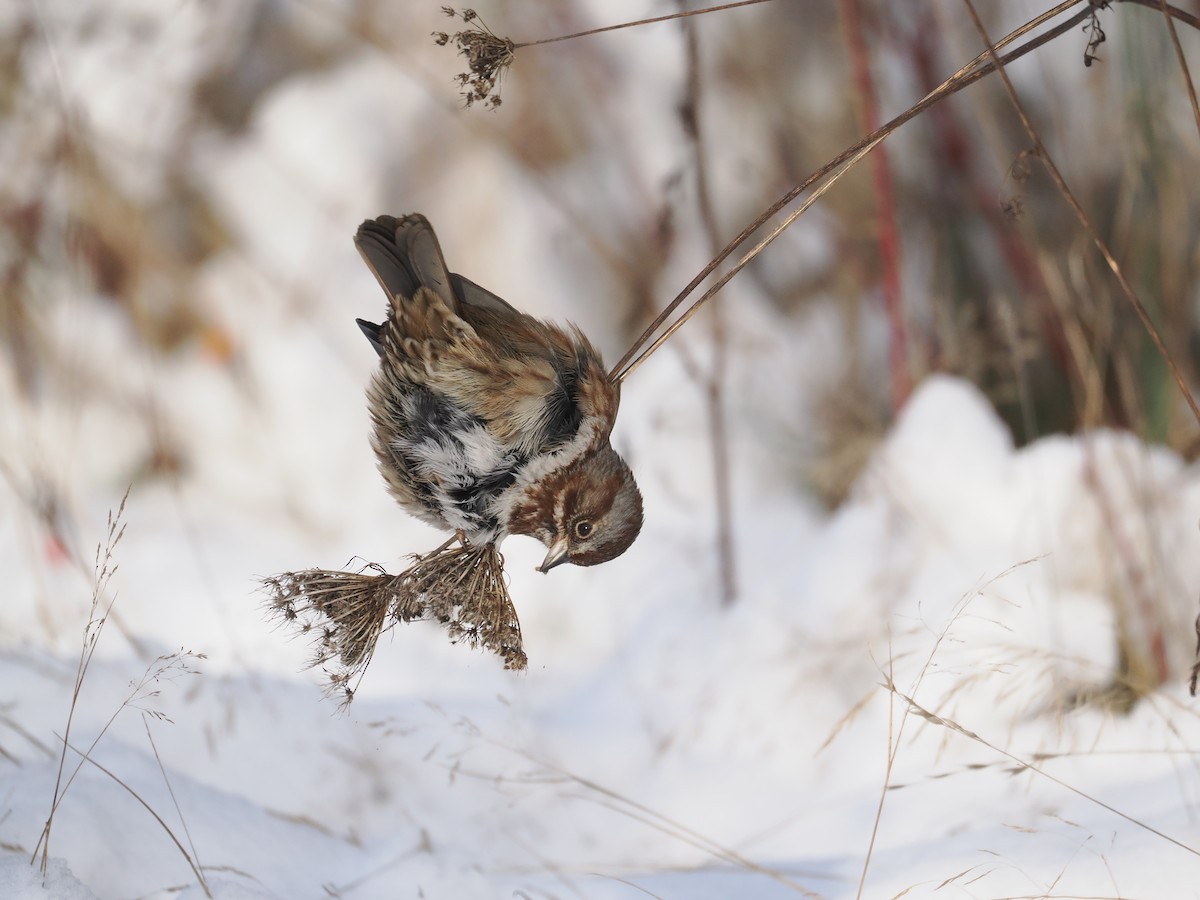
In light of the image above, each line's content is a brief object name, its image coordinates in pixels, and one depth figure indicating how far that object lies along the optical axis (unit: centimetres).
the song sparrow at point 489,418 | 534
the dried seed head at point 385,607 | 529
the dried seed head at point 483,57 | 527
